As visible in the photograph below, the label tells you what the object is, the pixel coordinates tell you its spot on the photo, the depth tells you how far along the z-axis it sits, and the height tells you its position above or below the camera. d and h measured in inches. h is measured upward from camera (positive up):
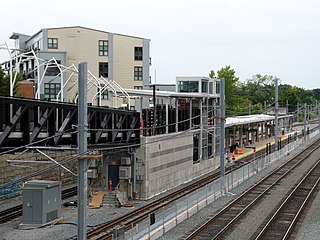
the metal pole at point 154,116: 1443.7 -27.8
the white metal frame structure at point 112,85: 1432.7 +64.4
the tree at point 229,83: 3956.7 +185.2
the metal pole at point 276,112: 2159.4 -22.6
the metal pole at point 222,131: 1322.6 -64.3
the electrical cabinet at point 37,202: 996.6 -190.7
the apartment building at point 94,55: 2397.5 +250.7
